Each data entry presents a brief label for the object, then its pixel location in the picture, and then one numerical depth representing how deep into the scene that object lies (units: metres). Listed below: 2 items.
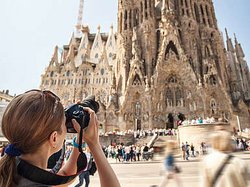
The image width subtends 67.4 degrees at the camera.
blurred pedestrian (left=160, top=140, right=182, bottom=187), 5.04
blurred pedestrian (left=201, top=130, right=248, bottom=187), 2.25
